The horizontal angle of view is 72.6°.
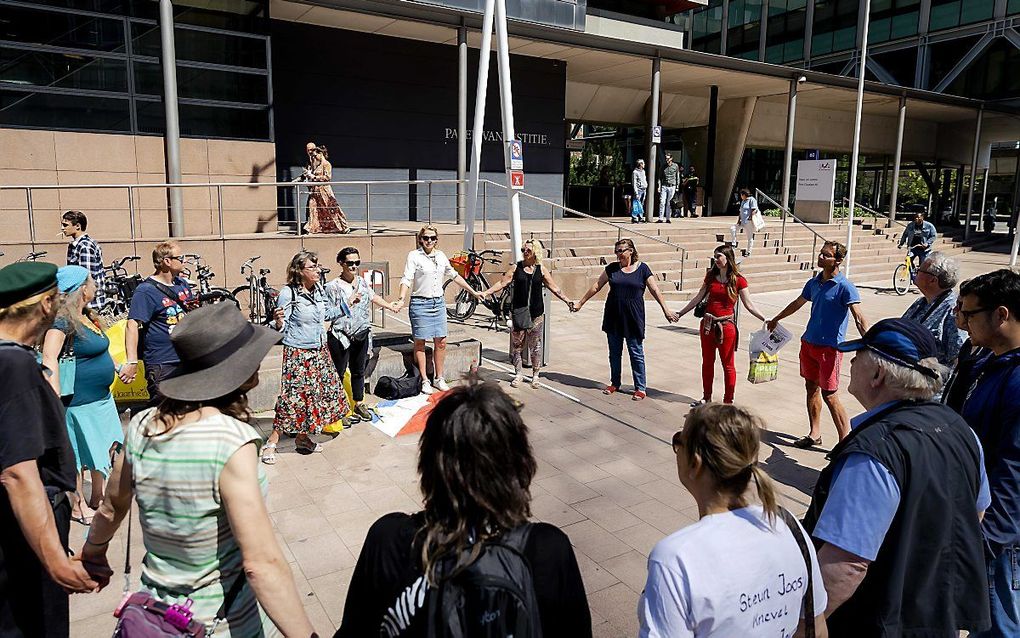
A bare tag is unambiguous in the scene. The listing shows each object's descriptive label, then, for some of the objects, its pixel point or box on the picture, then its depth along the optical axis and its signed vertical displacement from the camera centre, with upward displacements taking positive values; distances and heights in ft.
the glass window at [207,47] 42.68 +10.48
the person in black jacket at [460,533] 5.59 -2.62
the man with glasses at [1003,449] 8.95 -2.94
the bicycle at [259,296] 34.19 -4.29
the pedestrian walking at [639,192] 67.00 +2.38
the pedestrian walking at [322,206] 43.19 +0.32
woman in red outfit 23.84 -3.12
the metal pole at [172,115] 40.52 +5.59
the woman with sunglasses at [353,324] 22.57 -3.72
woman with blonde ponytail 6.08 -3.02
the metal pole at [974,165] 97.28 +7.98
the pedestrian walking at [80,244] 23.77 -1.28
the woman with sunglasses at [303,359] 19.94 -4.25
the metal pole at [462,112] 53.78 +7.91
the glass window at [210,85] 43.11 +8.12
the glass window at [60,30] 39.09 +10.21
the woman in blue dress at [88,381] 13.92 -3.64
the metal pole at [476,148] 38.70 +3.75
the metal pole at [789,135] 74.66 +8.95
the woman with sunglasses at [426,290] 25.59 -2.84
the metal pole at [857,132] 54.20 +7.00
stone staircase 50.60 -3.20
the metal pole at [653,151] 65.00 +6.22
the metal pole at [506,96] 32.60 +5.70
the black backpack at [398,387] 26.12 -6.56
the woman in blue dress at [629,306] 26.18 -3.36
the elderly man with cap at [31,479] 7.41 -3.01
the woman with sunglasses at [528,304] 27.61 -3.55
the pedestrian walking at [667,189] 70.54 +2.76
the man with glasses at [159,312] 18.34 -2.74
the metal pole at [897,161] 87.15 +7.65
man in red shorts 20.56 -3.14
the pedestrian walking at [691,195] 84.54 +2.68
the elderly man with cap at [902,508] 7.23 -3.05
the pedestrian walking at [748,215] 58.59 +0.24
